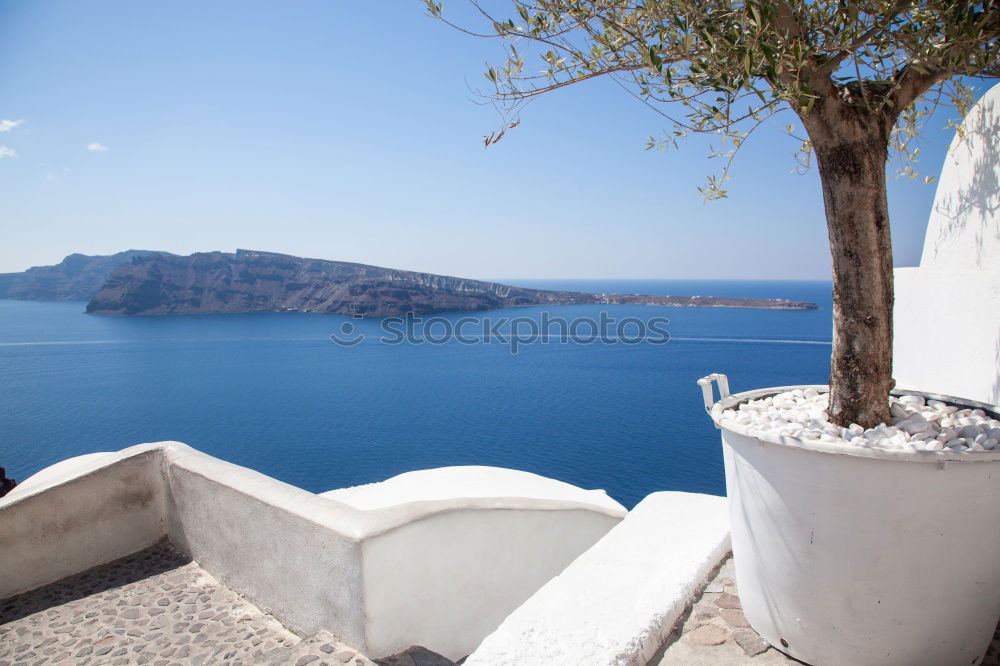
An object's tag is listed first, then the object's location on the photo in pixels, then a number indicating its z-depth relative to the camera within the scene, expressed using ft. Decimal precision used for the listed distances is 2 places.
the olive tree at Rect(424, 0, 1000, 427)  5.24
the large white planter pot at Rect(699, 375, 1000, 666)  4.42
